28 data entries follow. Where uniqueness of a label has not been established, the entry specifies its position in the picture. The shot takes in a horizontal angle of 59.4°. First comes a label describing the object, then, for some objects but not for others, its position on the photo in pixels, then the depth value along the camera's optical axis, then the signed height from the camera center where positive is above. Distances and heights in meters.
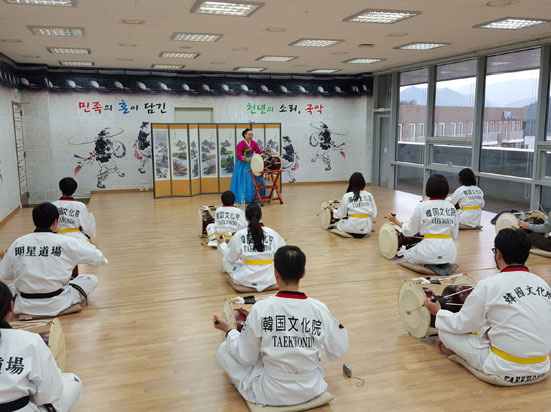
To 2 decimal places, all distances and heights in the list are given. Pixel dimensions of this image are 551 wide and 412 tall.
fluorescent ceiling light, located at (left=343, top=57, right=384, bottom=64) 10.57 +1.55
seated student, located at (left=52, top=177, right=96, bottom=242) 5.42 -0.88
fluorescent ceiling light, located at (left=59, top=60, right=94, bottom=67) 10.73 +1.61
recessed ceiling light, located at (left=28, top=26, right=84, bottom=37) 6.93 +1.53
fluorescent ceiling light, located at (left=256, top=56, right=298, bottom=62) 10.11 +1.57
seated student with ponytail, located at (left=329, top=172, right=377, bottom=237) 6.92 -1.15
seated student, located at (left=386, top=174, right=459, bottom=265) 5.32 -1.05
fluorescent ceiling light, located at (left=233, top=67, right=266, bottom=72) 11.99 +1.60
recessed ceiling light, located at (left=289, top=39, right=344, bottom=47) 8.13 +1.53
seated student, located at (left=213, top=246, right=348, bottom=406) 2.59 -1.14
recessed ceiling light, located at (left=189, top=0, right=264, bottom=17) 5.57 +1.49
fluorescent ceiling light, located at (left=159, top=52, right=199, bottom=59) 9.51 +1.57
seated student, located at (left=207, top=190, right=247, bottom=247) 5.91 -1.05
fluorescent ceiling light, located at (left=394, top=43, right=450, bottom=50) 8.57 +1.52
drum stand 10.11 -1.10
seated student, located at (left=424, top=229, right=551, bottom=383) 2.87 -1.10
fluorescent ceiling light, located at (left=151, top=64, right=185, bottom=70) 11.40 +1.61
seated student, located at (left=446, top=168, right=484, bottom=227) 7.59 -1.07
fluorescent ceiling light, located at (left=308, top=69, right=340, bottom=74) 12.44 +1.58
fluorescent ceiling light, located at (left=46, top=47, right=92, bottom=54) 8.80 +1.57
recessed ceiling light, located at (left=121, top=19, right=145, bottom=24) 6.43 +1.50
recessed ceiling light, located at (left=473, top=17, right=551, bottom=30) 6.57 +1.48
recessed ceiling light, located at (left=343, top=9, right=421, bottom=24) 6.07 +1.49
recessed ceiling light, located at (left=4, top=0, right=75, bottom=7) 5.42 +1.49
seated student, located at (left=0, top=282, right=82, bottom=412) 2.11 -1.03
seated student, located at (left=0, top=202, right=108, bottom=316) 3.92 -1.04
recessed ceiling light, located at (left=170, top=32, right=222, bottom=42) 7.53 +1.53
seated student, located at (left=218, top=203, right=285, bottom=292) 4.66 -1.17
